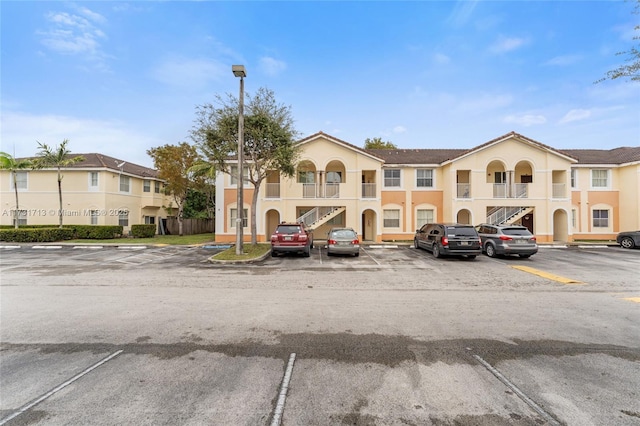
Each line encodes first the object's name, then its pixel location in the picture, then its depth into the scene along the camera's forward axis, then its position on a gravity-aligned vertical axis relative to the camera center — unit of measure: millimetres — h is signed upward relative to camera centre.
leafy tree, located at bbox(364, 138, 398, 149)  39194 +9682
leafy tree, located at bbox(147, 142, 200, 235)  27031 +4884
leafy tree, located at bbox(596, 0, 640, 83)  5426 +2737
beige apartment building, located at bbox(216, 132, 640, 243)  21219 +1653
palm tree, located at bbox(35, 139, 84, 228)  23359 +4845
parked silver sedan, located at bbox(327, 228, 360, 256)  14328 -1425
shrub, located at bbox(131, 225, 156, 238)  25922 -1371
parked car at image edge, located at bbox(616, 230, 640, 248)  18641 -1750
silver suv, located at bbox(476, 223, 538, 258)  13586 -1355
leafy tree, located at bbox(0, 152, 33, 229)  23000 +4305
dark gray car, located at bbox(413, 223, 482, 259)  13141 -1255
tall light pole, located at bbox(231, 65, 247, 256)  14047 +2557
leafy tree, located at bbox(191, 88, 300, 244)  16000 +4497
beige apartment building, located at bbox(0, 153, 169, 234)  25922 +1924
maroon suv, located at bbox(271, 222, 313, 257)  14141 -1238
